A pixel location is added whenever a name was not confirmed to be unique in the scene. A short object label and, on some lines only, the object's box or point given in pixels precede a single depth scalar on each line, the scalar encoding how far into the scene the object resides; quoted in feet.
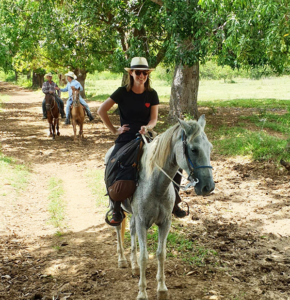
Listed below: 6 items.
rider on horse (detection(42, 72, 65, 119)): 45.91
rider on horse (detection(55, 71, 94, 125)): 42.04
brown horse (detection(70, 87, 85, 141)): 43.14
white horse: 10.49
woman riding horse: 13.43
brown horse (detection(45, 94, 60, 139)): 46.24
